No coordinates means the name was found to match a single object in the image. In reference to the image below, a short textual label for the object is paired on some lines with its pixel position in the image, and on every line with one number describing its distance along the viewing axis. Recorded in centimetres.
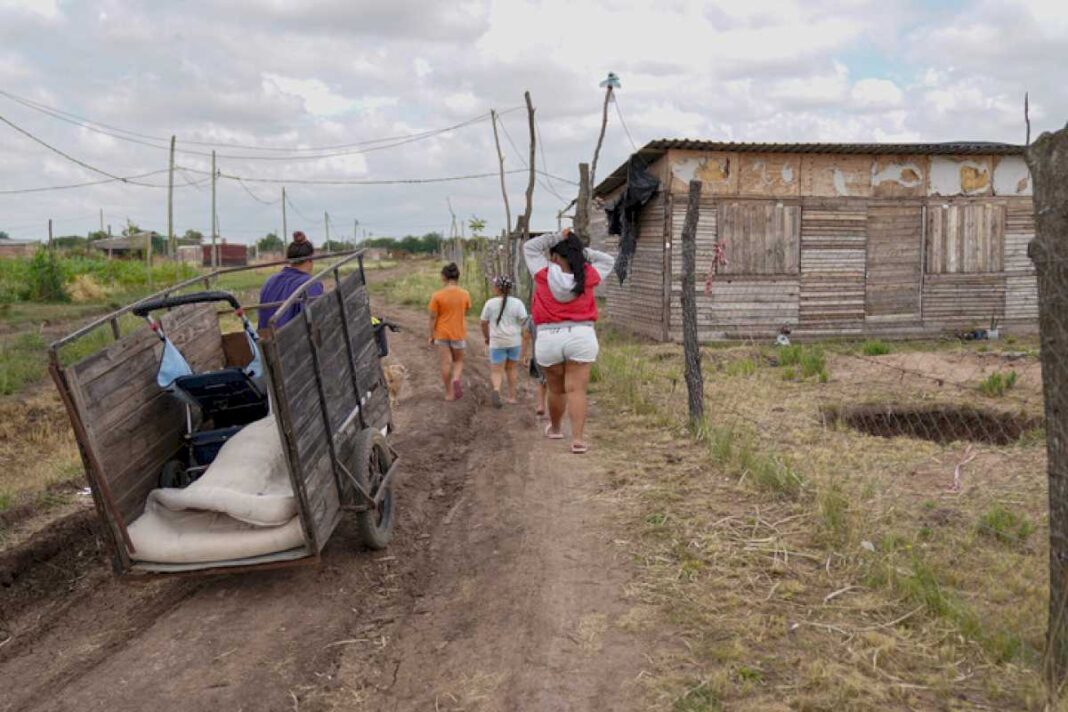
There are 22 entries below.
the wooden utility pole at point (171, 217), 3131
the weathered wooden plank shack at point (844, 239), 1570
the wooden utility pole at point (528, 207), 2064
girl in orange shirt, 1005
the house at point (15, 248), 5536
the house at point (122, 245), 5450
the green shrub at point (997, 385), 981
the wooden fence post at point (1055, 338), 320
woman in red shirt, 709
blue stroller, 521
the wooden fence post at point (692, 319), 804
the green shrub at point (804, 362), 1165
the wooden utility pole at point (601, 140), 1786
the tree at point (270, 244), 9782
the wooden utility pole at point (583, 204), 1450
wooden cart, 442
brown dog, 1095
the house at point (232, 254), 7150
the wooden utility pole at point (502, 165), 2407
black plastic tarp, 1603
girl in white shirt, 973
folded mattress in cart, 460
